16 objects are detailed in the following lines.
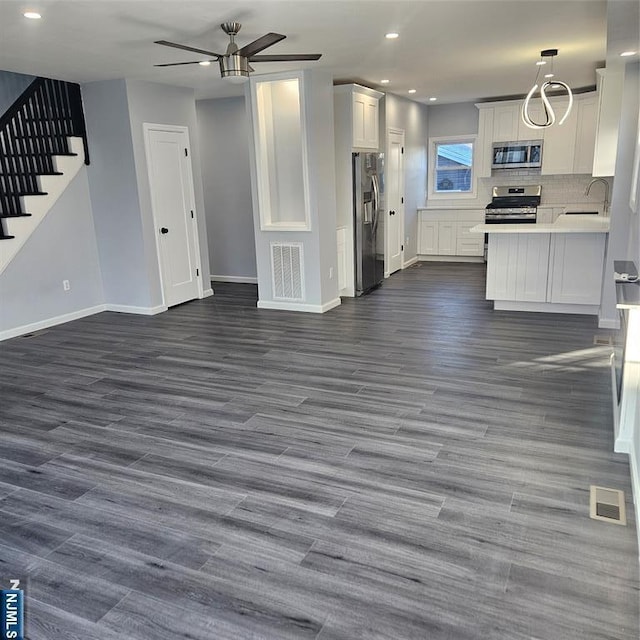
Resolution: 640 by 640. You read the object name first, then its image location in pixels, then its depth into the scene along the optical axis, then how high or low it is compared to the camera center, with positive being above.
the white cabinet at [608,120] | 5.14 +0.58
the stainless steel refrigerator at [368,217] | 6.70 -0.36
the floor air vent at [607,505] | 2.36 -1.46
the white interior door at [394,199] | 7.92 -0.17
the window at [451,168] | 9.46 +0.32
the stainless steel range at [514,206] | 8.75 -0.36
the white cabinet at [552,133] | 8.12 +0.79
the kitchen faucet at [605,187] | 8.32 -0.09
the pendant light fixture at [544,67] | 4.78 +1.26
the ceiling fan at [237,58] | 3.81 +0.96
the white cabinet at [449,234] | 9.21 -0.82
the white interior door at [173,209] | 6.33 -0.16
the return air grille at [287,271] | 6.24 -0.91
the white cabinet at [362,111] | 6.52 +0.98
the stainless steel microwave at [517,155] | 8.59 +0.47
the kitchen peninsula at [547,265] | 5.47 -0.86
